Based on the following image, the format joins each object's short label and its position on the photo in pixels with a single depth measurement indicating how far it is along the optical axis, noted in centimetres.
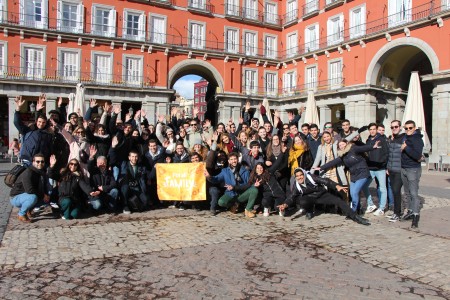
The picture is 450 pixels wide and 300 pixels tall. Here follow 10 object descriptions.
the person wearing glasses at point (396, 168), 809
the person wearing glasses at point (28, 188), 757
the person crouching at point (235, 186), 855
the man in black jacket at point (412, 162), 760
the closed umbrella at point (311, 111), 1941
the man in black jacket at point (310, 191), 829
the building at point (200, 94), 9662
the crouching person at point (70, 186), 786
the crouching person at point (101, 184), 830
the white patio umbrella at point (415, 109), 1527
